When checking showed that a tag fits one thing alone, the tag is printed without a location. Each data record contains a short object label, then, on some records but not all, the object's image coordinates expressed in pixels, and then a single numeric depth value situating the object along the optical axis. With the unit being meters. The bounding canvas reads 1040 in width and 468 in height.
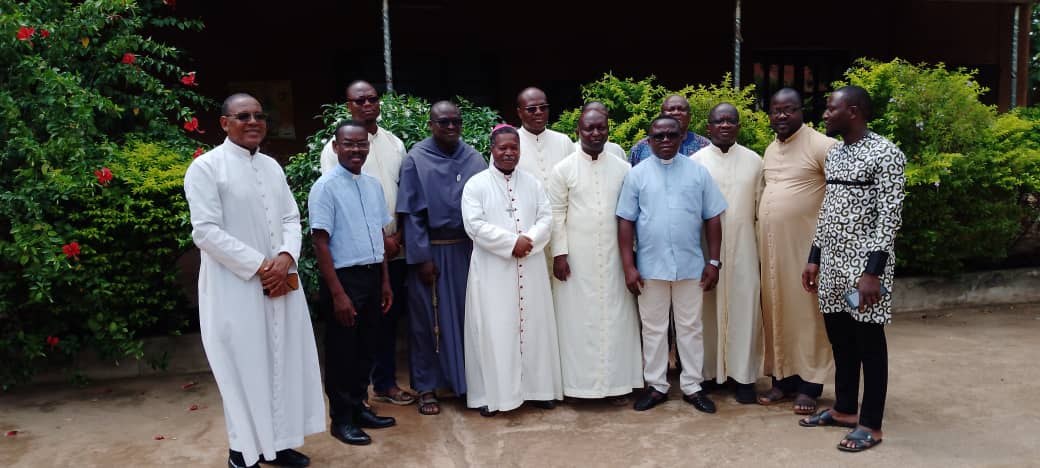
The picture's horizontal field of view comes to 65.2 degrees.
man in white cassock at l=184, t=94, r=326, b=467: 3.59
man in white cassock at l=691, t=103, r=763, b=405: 4.79
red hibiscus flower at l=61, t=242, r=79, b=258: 4.82
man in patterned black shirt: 3.90
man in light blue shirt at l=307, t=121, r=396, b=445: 4.14
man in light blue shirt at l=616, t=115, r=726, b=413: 4.59
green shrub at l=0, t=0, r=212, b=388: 4.96
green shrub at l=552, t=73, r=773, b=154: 6.28
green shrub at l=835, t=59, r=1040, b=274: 6.76
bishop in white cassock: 4.56
